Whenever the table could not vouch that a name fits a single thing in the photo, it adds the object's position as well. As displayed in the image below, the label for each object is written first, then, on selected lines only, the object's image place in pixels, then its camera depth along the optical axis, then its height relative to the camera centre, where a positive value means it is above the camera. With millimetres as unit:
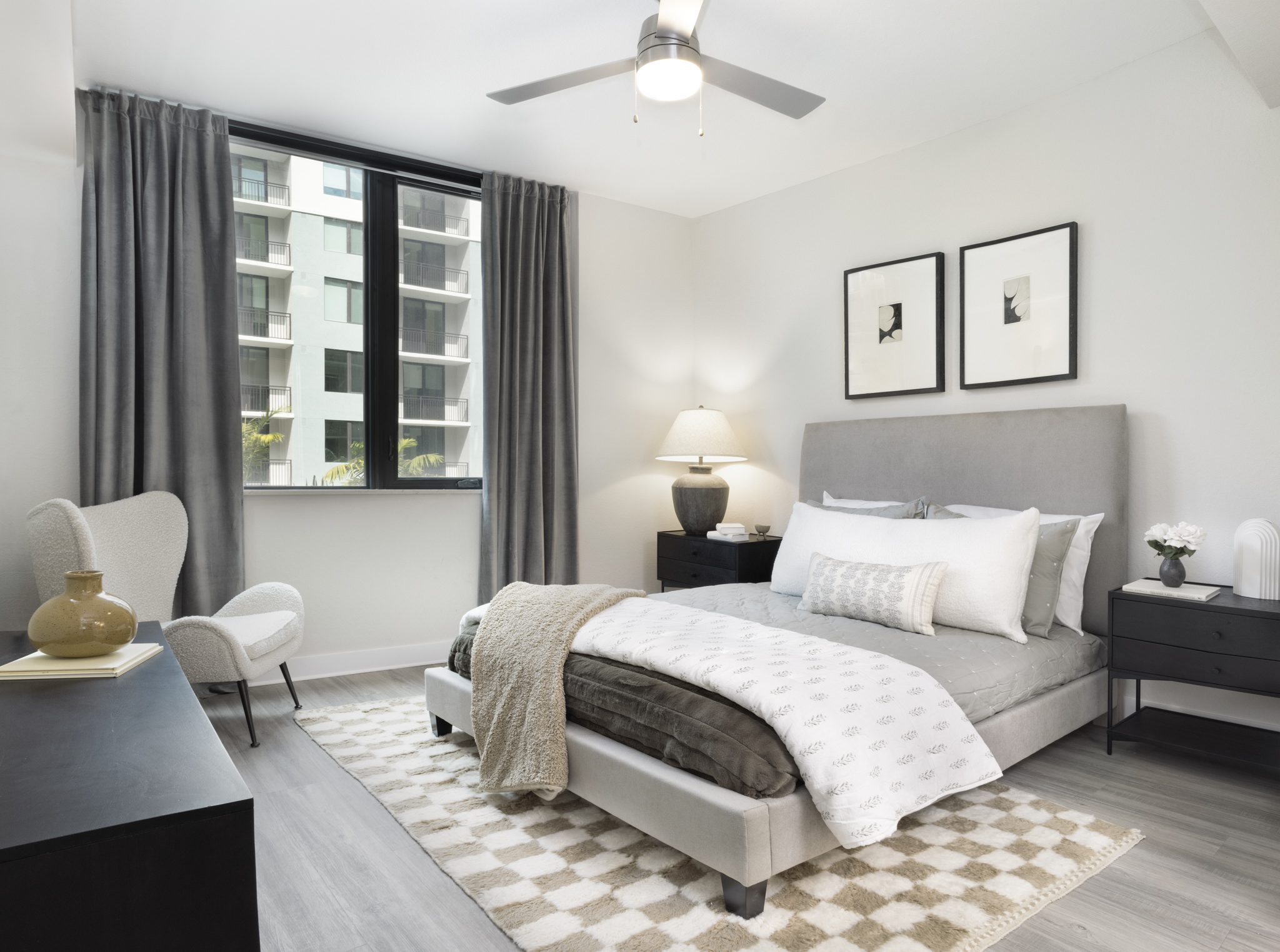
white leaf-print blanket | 1783 -622
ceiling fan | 2342 +1212
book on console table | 1313 -364
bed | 1794 -616
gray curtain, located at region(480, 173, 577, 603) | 4242 +359
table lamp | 4492 -1
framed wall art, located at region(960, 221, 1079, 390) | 3338 +641
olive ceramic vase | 1403 -305
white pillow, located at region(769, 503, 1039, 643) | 2711 -365
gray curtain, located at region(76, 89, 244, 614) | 3201 +539
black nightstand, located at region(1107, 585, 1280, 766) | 2463 -647
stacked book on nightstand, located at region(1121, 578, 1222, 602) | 2631 -460
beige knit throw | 2273 -700
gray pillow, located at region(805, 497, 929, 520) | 3385 -239
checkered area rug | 1720 -1037
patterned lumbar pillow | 2725 -489
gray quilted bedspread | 2344 -635
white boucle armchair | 2711 -490
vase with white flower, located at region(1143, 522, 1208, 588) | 2725 -314
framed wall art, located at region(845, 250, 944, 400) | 3809 +633
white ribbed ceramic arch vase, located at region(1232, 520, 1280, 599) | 2594 -342
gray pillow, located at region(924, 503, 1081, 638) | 2832 -436
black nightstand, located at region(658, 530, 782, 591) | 4199 -579
